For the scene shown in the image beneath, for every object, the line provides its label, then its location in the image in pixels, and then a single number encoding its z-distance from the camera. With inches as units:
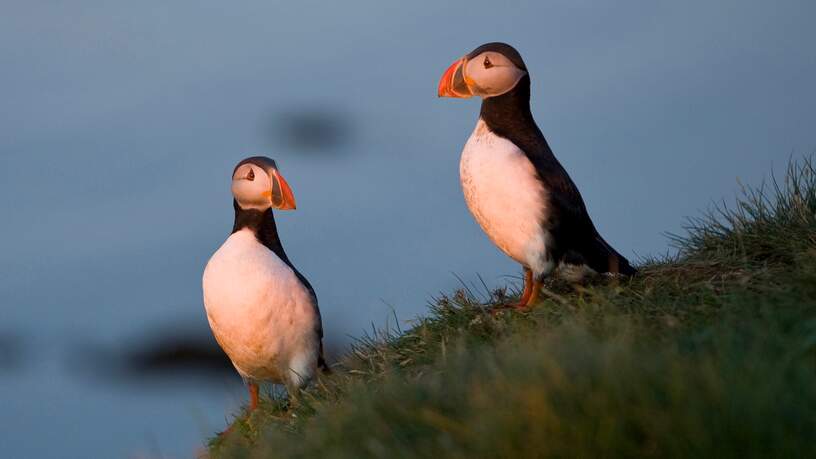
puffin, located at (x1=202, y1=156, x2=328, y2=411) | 586.6
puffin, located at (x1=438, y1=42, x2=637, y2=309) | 566.3
